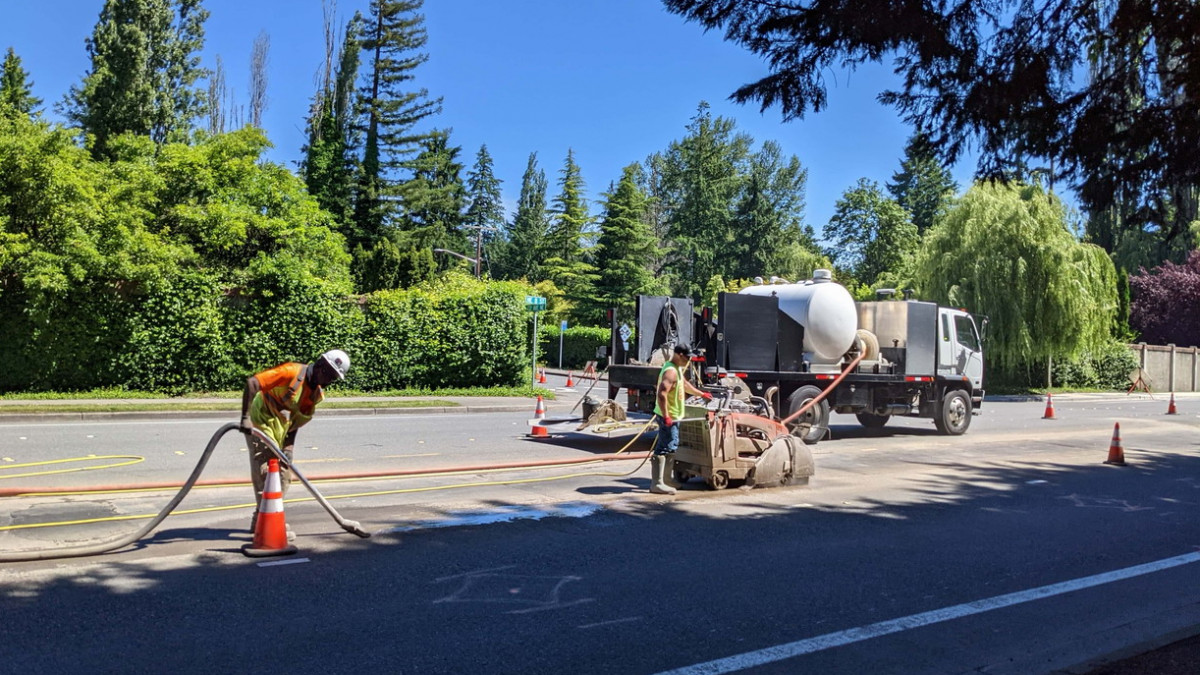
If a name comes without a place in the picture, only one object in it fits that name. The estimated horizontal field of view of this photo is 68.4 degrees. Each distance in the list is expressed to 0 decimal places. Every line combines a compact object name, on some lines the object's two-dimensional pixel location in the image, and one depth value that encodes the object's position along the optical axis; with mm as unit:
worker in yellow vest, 9758
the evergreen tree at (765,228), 71438
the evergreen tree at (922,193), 75812
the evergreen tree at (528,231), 80775
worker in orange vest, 7027
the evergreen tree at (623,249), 57375
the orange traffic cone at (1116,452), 14266
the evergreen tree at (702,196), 71000
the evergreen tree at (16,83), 29938
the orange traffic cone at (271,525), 6699
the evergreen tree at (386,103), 52125
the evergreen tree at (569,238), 62281
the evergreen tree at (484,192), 87062
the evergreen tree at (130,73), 34281
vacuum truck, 15422
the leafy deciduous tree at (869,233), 66062
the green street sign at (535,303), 25844
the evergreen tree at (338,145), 49719
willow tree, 35062
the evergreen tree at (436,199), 52875
